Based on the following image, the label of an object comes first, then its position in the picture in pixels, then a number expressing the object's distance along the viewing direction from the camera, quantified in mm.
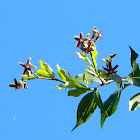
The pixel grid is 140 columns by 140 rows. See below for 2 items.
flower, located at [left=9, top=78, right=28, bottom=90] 2113
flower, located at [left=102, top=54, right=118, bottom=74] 2028
